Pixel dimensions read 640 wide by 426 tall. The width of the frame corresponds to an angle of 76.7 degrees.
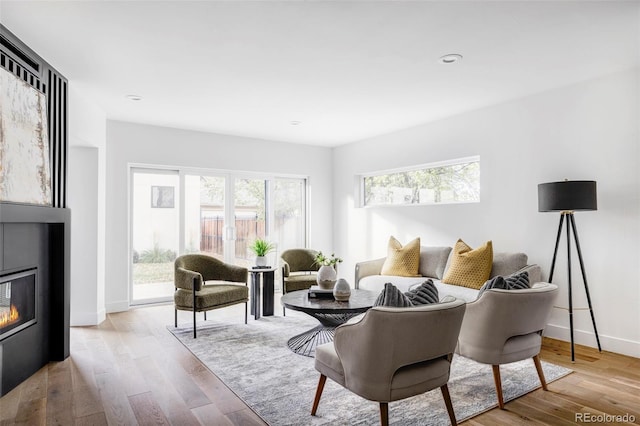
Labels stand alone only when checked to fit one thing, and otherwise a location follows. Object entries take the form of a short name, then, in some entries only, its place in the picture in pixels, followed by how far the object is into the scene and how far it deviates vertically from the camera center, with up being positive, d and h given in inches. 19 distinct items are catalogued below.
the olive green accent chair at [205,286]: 165.5 -28.2
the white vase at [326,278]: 157.4 -23.1
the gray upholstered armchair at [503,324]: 101.0 -27.4
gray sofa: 163.9 -25.1
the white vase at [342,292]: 145.6 -26.4
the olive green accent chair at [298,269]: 205.8 -28.2
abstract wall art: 107.0 +22.5
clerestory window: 203.2 +18.9
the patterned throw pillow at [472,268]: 167.6 -21.4
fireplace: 111.3 -23.2
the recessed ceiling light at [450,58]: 130.1 +52.1
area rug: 97.5 -47.6
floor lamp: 139.0 +5.2
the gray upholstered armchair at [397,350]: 79.3 -27.1
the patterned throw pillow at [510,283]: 106.4 -17.7
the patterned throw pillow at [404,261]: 200.2 -21.6
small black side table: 195.8 -33.2
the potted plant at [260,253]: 204.4 -17.0
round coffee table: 134.1 -30.1
